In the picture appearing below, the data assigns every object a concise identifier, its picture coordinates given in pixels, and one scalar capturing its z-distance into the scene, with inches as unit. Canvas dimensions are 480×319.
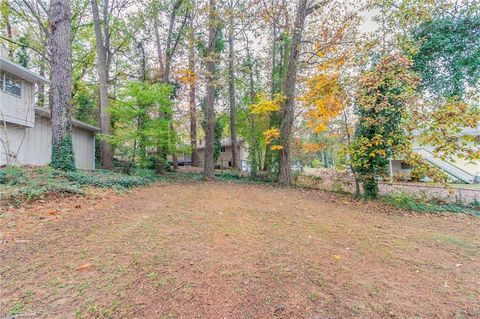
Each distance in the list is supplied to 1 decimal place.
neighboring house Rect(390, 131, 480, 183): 519.8
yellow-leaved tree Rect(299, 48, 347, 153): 279.9
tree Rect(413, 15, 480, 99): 340.8
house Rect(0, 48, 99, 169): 317.4
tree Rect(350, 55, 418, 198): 237.5
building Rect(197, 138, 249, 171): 954.4
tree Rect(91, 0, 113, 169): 403.9
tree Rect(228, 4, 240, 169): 492.4
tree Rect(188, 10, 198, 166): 438.6
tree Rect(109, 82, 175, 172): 345.1
